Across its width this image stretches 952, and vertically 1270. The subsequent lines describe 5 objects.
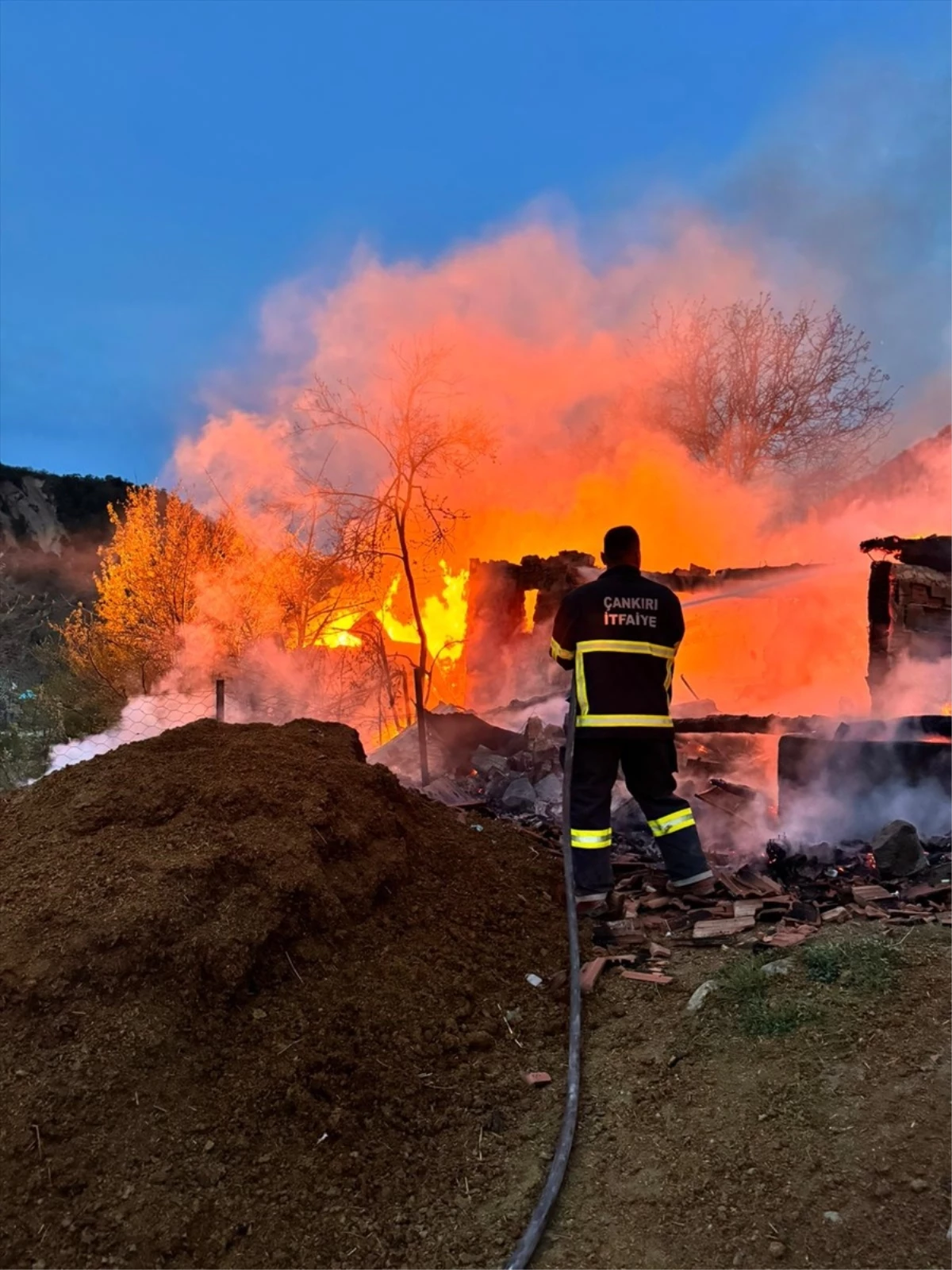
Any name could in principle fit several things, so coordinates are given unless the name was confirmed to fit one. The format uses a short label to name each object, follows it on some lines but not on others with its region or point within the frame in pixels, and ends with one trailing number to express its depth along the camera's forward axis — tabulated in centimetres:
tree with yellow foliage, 1686
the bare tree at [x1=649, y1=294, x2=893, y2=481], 2198
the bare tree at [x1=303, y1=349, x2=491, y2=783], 1334
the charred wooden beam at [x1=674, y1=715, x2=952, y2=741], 820
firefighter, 472
